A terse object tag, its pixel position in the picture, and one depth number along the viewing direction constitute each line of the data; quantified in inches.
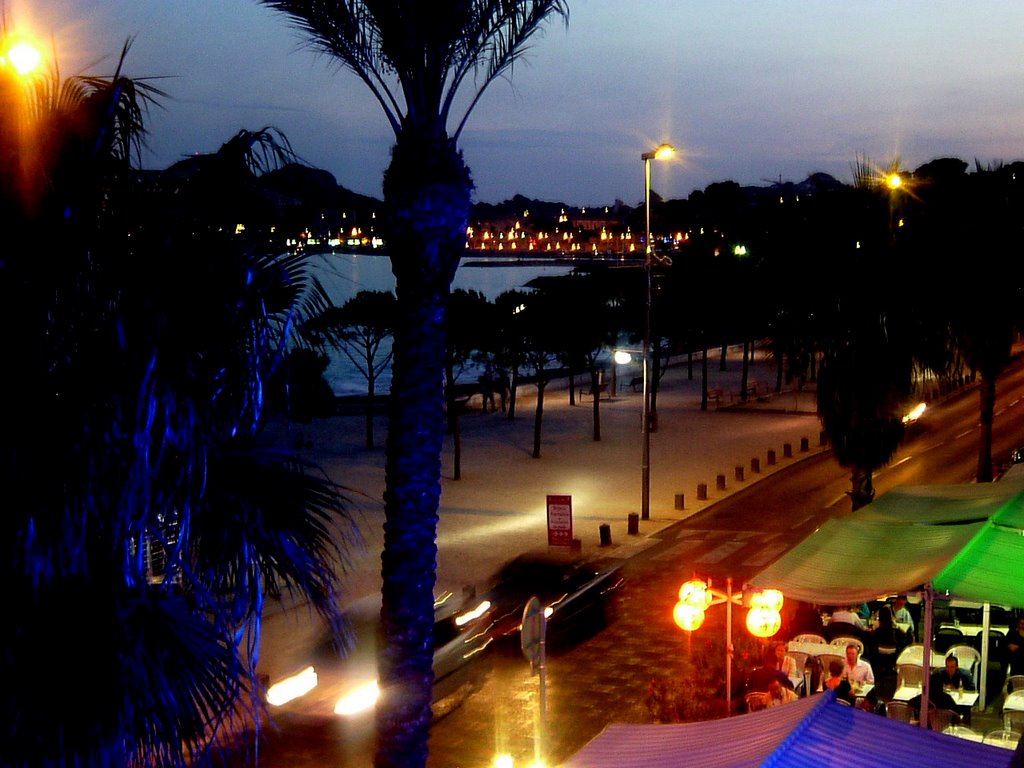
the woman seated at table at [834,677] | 475.5
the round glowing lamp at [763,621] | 481.1
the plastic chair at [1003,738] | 423.5
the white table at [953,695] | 479.5
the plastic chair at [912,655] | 534.6
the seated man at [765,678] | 473.6
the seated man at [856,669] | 498.3
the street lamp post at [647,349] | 961.5
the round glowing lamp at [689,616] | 497.0
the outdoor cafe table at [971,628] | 582.6
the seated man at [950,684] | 461.1
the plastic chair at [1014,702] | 470.3
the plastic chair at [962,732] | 426.3
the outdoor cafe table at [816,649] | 535.2
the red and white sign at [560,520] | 776.9
